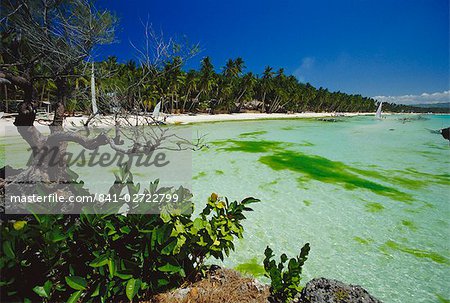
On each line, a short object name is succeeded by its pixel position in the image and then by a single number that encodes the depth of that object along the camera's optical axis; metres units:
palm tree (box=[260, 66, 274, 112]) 57.47
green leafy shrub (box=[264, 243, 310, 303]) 2.15
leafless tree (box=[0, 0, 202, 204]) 3.62
